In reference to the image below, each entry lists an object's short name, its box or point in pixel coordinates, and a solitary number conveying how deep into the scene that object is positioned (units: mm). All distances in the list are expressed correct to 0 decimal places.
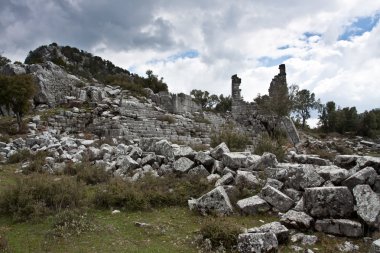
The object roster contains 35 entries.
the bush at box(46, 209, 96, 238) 6406
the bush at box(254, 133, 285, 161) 12359
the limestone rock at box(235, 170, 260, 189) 8797
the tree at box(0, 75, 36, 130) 19875
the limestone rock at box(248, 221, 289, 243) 5997
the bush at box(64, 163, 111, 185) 10435
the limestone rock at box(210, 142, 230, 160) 10862
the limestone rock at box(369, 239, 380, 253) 4777
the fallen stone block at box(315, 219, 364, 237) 6252
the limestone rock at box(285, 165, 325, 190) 7859
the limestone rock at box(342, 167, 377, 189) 7234
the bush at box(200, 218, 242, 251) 5909
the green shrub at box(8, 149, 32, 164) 14180
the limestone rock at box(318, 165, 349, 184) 7633
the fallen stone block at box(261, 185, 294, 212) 7562
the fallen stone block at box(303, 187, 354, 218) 6652
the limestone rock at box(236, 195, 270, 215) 7645
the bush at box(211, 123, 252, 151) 14539
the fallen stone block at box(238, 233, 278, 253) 5500
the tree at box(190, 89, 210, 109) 52000
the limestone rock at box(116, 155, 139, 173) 11039
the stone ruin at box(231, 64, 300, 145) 28312
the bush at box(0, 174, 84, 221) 7504
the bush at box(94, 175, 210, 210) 8320
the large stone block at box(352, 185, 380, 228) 6258
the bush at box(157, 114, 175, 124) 24238
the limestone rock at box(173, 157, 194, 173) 10266
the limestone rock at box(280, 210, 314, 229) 6582
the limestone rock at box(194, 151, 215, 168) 10508
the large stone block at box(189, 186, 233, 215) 7605
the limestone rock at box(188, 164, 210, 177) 9977
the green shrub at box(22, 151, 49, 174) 11888
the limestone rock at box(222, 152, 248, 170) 10031
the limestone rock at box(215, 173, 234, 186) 8952
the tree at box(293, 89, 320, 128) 54884
